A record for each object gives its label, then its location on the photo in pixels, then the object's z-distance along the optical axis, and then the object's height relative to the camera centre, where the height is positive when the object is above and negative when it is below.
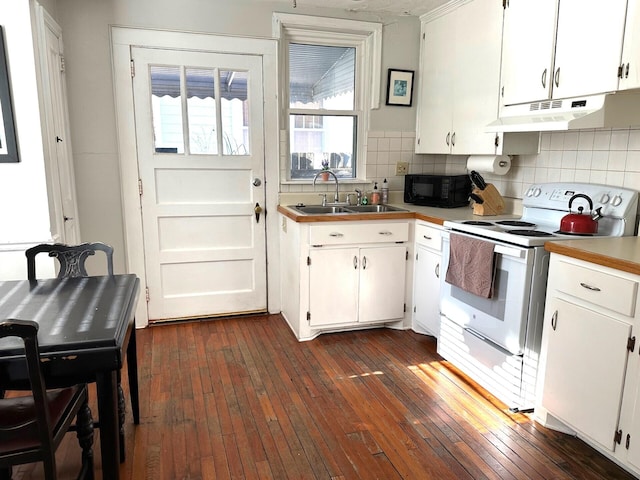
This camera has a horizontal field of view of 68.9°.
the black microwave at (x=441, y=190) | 3.47 -0.22
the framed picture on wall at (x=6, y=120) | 2.37 +0.19
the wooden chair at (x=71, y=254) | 2.19 -0.45
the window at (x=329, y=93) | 3.65 +0.53
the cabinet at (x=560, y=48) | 2.20 +0.59
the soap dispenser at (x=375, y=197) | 3.81 -0.30
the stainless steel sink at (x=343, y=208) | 3.65 -0.38
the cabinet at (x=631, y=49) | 2.07 +0.50
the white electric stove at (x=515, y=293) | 2.30 -0.67
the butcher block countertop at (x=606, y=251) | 1.83 -0.37
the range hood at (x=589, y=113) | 2.26 +0.24
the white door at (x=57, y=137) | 2.60 +0.12
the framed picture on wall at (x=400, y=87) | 3.77 +0.59
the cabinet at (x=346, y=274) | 3.24 -0.80
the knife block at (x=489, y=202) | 3.14 -0.28
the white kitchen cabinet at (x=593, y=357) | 1.83 -0.82
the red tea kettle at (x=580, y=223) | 2.40 -0.31
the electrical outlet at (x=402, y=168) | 3.94 -0.06
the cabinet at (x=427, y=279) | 3.14 -0.81
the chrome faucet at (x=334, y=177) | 3.70 -0.14
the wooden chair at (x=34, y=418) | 1.29 -0.83
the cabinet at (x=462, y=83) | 2.99 +0.55
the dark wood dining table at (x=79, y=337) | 1.42 -0.56
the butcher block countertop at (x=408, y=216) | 3.09 -0.37
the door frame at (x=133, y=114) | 3.25 +0.32
